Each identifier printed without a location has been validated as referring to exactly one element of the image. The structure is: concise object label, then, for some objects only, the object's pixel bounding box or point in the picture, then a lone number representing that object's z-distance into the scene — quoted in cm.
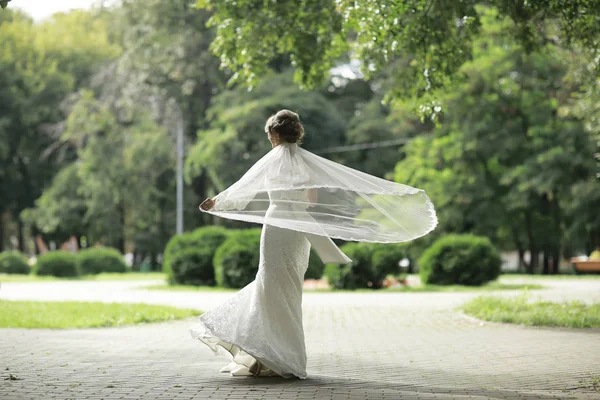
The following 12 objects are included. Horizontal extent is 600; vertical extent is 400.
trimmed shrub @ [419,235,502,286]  2541
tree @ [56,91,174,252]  4491
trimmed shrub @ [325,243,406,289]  2402
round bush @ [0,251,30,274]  4034
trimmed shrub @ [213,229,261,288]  2436
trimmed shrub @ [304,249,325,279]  2636
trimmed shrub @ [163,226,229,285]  2681
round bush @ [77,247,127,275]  3972
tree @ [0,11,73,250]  5378
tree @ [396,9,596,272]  3498
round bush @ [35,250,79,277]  3744
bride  739
